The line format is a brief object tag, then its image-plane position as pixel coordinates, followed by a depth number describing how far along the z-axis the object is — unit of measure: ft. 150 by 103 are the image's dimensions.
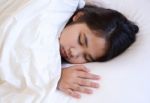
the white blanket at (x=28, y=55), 3.88
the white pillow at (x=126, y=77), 3.76
